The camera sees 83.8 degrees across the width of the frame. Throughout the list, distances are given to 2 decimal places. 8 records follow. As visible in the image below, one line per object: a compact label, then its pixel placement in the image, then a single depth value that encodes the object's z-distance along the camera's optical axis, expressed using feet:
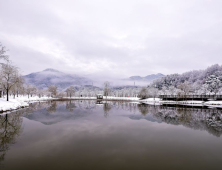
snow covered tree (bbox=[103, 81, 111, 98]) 368.07
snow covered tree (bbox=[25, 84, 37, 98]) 289.37
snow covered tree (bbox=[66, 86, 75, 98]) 417.08
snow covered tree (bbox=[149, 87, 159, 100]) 373.93
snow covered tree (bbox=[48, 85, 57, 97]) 362.33
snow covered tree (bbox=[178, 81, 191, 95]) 225.97
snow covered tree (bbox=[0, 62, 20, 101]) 130.82
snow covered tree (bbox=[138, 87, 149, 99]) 303.07
